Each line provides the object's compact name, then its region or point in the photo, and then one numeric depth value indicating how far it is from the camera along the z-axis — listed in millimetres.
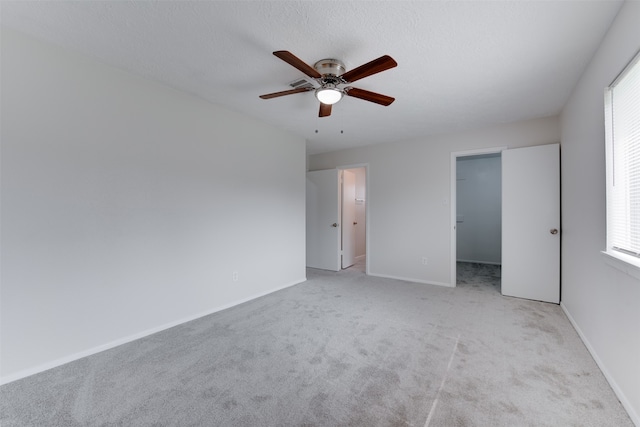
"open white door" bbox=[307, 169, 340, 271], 5066
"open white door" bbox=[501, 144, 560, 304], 3234
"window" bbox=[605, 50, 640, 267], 1512
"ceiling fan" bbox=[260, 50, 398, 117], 1768
